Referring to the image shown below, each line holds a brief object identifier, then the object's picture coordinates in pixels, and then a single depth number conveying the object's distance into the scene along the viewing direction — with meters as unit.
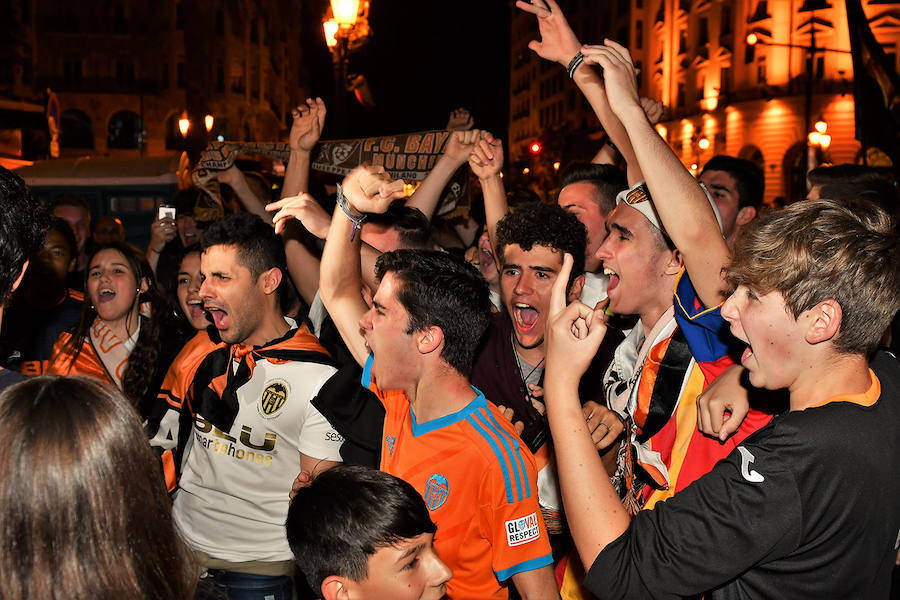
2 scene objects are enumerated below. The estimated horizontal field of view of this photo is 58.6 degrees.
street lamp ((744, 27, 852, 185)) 24.27
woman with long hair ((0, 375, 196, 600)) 1.58
